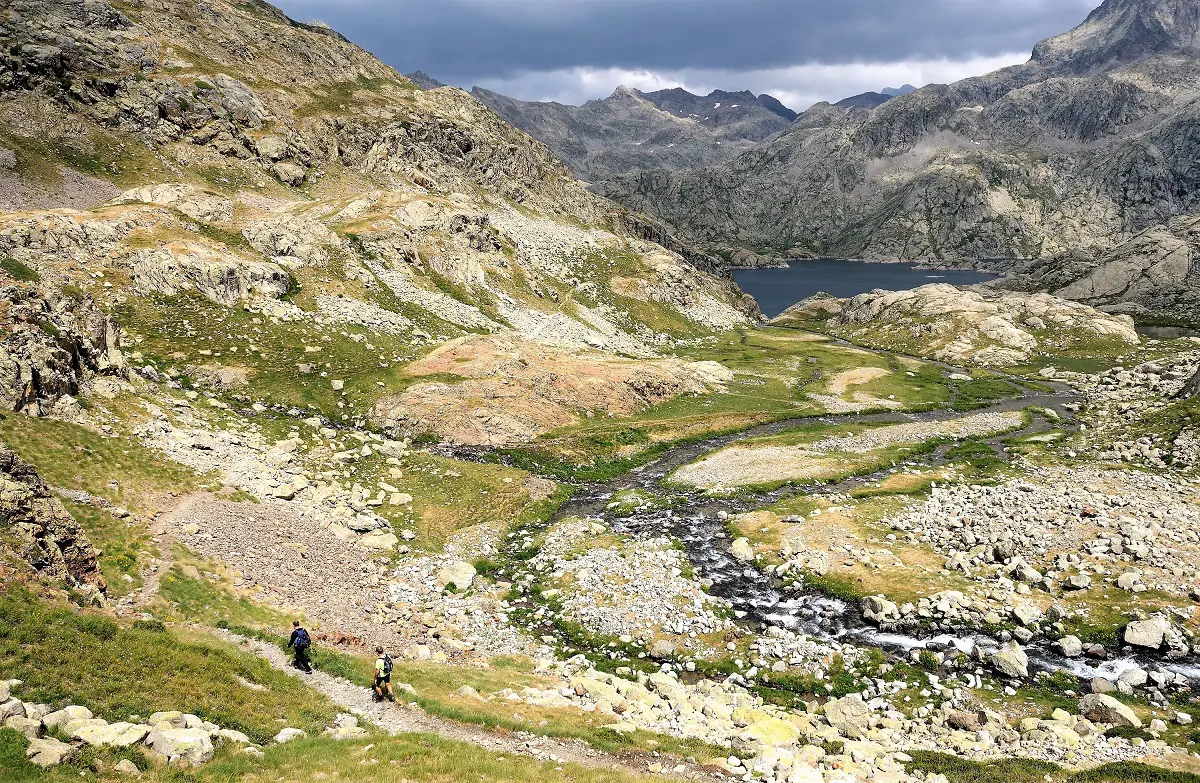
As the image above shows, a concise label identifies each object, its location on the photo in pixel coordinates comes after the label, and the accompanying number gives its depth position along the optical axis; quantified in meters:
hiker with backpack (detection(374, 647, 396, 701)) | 25.28
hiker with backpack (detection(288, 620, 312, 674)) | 26.84
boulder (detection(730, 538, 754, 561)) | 46.94
